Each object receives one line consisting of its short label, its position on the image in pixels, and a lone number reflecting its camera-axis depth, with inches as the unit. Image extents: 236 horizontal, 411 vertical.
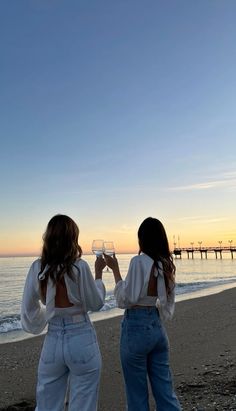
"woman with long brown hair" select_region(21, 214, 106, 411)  127.4
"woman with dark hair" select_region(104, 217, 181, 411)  146.6
